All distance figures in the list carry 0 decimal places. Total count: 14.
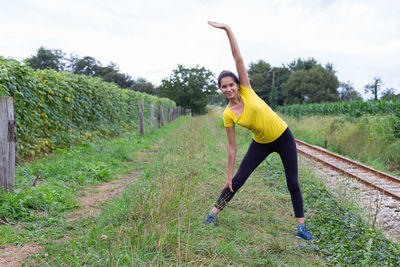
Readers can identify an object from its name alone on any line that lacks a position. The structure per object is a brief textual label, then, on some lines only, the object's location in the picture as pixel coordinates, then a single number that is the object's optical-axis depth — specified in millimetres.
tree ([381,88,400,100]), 50094
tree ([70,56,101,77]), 65294
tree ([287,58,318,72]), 62500
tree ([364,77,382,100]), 56312
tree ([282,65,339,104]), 49156
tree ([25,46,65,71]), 60094
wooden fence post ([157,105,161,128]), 18572
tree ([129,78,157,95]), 77762
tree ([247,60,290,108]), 55562
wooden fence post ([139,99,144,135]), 12500
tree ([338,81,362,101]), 76438
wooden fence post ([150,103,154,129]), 15645
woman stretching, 2982
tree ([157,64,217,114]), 48062
